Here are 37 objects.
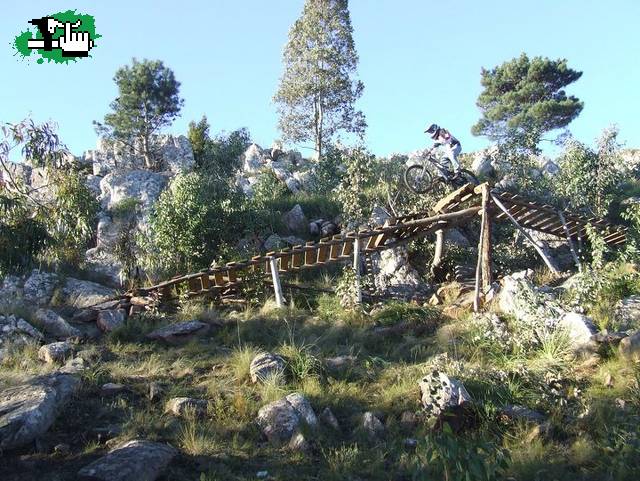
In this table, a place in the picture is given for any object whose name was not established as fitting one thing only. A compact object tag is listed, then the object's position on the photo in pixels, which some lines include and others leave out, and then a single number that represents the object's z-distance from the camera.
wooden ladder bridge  13.15
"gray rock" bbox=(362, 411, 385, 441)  7.38
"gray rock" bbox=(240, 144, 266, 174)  26.17
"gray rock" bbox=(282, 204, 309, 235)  19.14
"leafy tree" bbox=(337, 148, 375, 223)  17.80
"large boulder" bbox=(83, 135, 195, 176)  26.56
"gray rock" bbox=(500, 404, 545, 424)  7.41
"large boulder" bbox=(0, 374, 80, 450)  6.80
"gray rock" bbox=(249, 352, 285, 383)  8.74
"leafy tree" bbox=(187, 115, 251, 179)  23.91
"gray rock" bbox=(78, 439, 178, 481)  5.90
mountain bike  15.14
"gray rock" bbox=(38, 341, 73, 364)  9.82
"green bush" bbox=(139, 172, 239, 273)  15.71
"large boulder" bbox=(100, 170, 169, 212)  20.06
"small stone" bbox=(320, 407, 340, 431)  7.56
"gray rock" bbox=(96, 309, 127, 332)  11.70
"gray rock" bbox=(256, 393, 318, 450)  7.12
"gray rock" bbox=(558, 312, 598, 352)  9.00
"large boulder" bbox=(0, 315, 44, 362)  10.51
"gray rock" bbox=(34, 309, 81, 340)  11.43
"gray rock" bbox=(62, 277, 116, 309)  14.11
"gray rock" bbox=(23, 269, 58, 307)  14.66
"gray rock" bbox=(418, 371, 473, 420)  7.39
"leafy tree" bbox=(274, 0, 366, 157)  27.06
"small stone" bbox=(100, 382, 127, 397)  8.37
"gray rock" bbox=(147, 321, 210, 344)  11.21
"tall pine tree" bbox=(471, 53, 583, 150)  29.97
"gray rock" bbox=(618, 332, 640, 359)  8.72
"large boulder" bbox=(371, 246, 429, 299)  14.26
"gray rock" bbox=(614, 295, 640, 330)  9.66
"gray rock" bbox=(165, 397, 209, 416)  7.70
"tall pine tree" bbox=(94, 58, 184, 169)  27.39
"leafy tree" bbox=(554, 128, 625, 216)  17.83
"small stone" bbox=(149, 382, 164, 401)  8.25
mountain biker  14.43
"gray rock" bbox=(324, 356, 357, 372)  9.29
